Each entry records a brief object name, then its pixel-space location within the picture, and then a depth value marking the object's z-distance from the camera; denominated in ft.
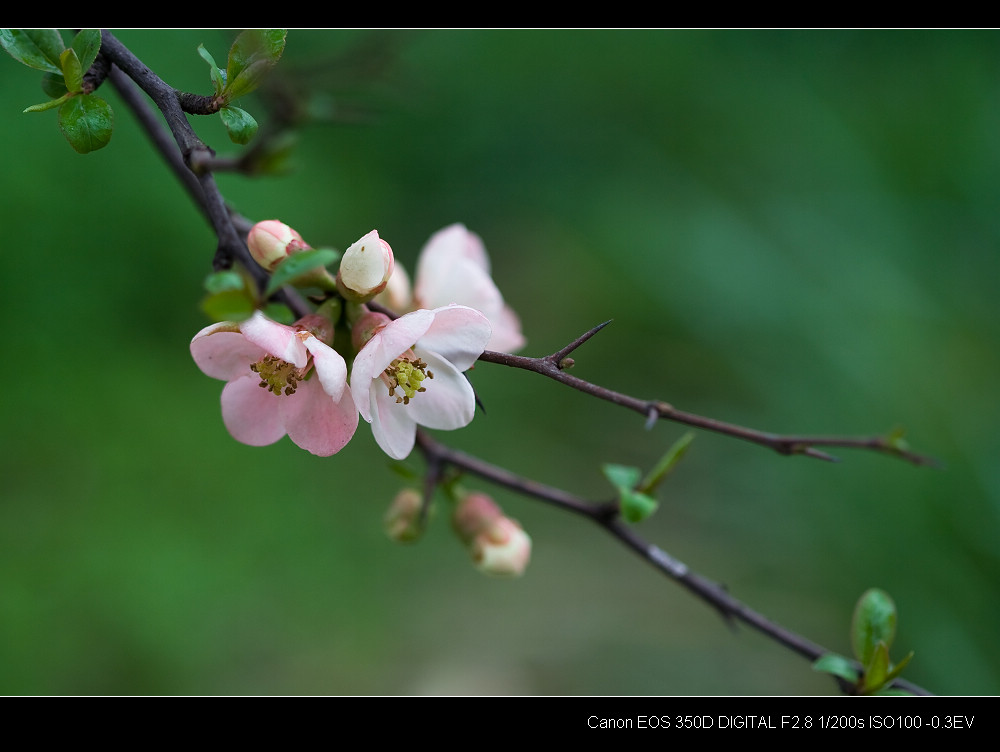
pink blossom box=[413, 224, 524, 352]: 1.75
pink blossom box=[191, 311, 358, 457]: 1.54
